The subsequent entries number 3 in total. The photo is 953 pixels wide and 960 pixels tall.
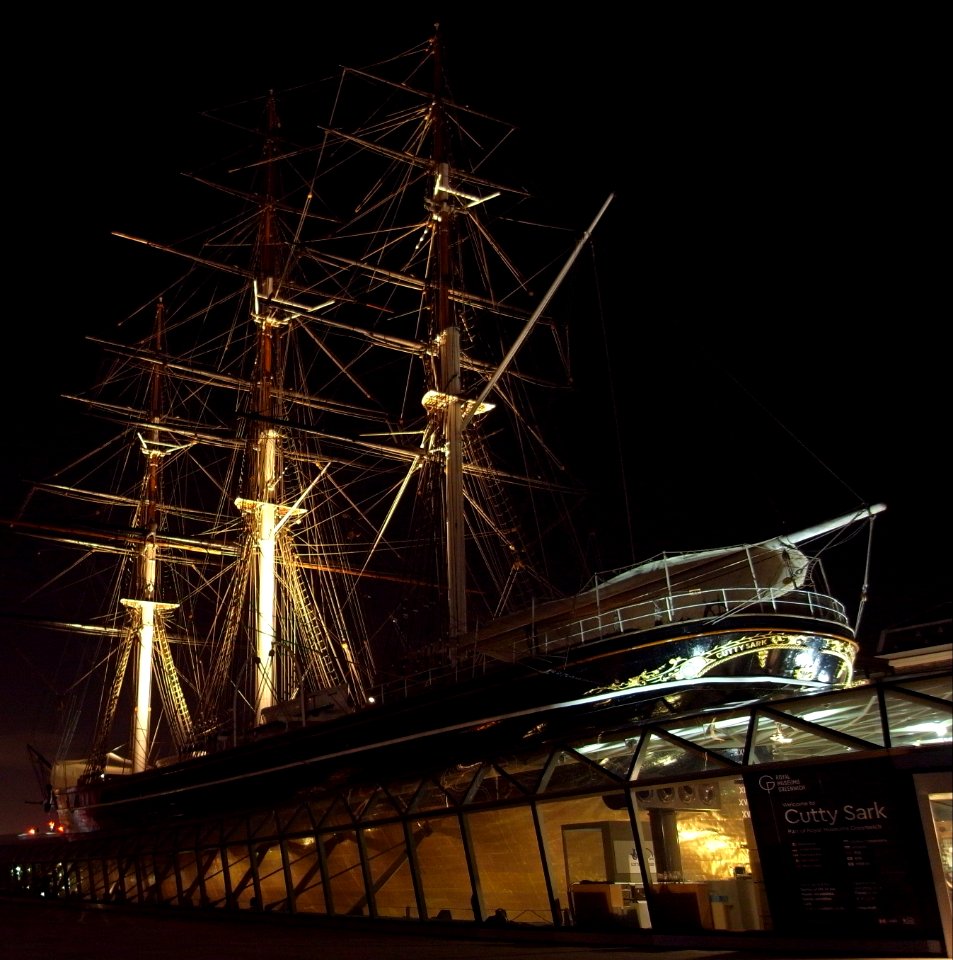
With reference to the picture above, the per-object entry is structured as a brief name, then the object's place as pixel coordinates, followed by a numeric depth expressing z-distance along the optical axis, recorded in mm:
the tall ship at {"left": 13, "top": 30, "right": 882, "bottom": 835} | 13625
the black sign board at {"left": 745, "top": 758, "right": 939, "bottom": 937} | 9109
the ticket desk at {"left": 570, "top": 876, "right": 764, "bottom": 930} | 10570
